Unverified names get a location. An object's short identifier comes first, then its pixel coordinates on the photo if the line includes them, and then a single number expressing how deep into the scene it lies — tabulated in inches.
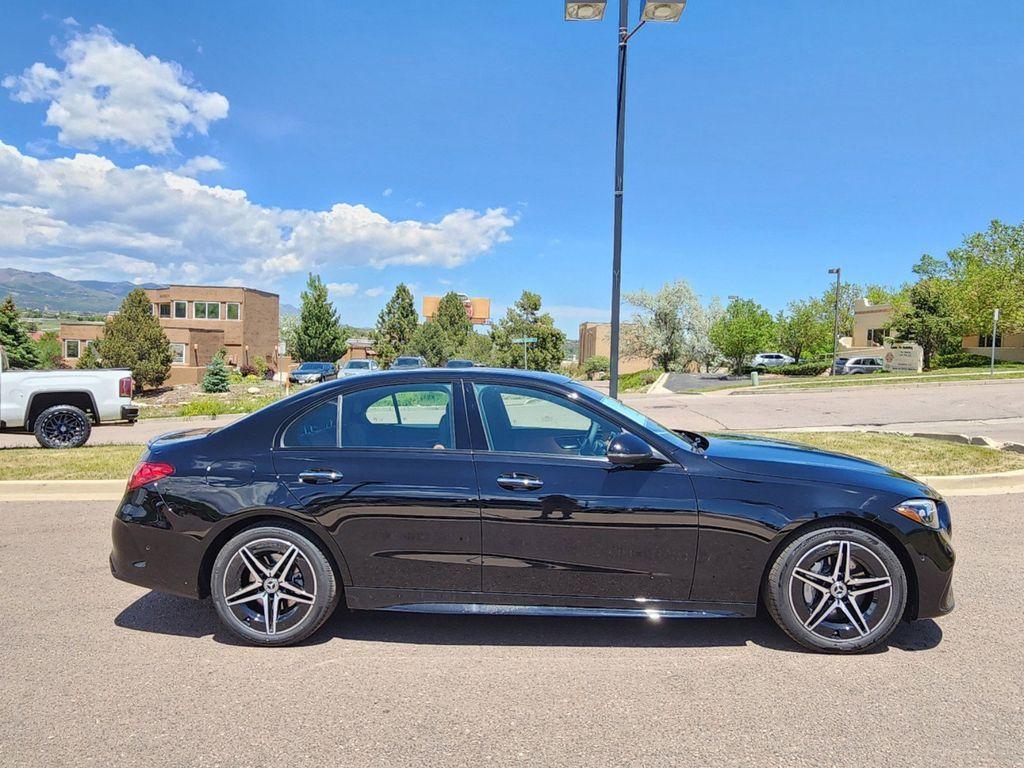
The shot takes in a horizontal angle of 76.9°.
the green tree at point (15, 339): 1809.8
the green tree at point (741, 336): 1980.8
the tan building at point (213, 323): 2128.4
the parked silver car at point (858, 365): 1679.4
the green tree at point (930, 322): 1791.3
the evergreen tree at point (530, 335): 2020.2
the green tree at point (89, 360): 1765.3
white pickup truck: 397.1
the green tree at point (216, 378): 1550.2
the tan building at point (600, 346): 2429.9
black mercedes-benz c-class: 134.9
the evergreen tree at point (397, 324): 2407.7
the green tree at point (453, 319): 2317.7
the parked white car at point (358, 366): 1488.2
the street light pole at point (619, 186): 312.0
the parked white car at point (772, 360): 2266.2
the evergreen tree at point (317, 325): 2106.3
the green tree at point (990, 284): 1683.1
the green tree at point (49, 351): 1952.3
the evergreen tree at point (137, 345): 1605.6
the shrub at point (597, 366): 2336.7
